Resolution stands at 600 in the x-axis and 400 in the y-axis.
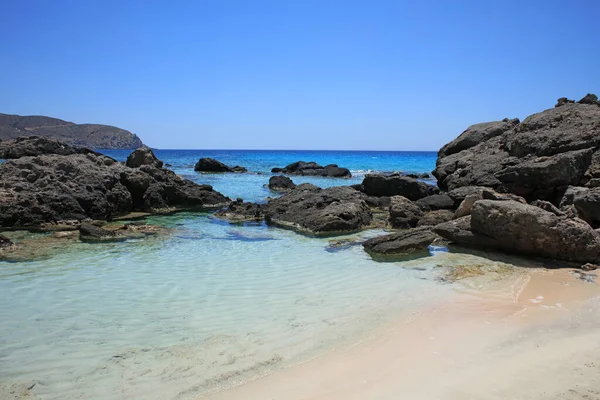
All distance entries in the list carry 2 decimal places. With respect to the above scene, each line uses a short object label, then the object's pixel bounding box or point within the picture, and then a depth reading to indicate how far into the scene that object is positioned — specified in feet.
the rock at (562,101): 59.17
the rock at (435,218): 43.01
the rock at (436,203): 52.31
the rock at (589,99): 56.44
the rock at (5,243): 30.81
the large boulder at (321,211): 42.27
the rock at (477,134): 67.77
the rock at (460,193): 50.55
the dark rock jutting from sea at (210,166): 138.62
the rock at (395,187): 63.67
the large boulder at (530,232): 28.25
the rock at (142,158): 82.12
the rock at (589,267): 27.22
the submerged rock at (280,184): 85.30
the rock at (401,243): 31.83
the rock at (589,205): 33.81
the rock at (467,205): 39.22
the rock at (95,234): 35.66
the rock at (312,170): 126.52
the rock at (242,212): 50.11
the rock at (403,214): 43.70
